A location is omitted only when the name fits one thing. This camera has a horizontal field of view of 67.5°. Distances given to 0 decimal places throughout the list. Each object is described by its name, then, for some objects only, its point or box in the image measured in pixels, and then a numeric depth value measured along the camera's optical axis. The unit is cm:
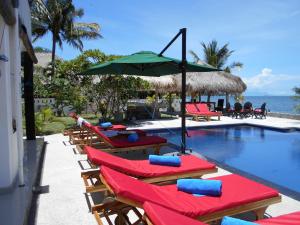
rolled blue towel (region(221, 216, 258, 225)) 188
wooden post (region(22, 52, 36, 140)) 634
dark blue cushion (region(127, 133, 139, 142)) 535
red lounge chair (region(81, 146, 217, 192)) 335
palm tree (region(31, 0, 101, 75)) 1734
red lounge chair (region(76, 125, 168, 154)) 512
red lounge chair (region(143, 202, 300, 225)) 177
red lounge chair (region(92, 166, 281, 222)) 232
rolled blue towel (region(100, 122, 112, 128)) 699
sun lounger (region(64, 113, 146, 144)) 588
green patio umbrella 504
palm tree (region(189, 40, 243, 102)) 1968
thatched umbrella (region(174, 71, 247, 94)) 1455
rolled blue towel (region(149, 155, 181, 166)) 369
